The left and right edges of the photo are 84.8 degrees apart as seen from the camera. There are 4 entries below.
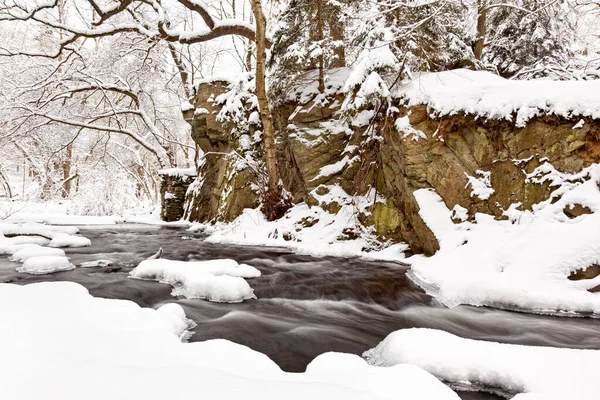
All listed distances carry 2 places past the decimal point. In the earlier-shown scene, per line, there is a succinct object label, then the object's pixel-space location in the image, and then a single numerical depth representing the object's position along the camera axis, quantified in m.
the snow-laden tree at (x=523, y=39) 8.77
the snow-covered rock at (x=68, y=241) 6.32
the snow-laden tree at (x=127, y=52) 7.76
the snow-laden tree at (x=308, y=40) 7.46
